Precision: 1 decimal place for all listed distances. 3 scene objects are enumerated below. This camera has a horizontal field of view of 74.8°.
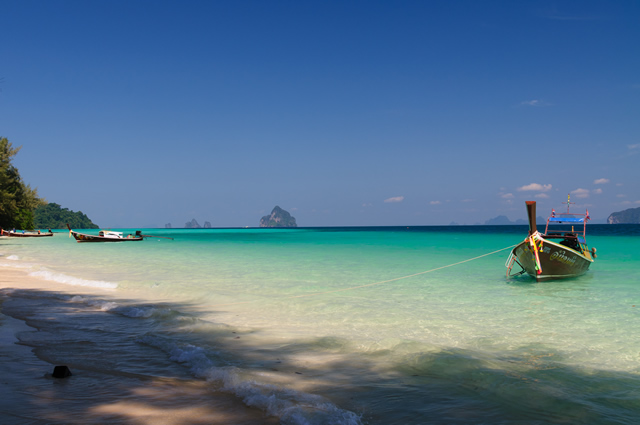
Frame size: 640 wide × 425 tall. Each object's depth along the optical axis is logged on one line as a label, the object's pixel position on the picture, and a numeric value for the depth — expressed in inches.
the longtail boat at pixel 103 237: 2096.6
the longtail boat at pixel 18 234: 2721.9
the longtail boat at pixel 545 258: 607.2
